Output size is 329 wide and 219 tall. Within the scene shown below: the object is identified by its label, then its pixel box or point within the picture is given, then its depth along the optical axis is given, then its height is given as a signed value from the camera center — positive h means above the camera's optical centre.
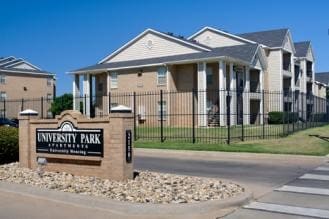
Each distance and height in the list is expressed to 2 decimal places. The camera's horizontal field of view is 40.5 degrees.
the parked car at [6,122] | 28.47 -0.52
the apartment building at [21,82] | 58.88 +4.52
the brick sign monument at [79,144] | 8.95 -0.66
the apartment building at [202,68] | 33.78 +3.84
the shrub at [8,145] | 12.29 -0.87
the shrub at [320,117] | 33.91 -0.26
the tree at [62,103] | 53.39 +1.33
